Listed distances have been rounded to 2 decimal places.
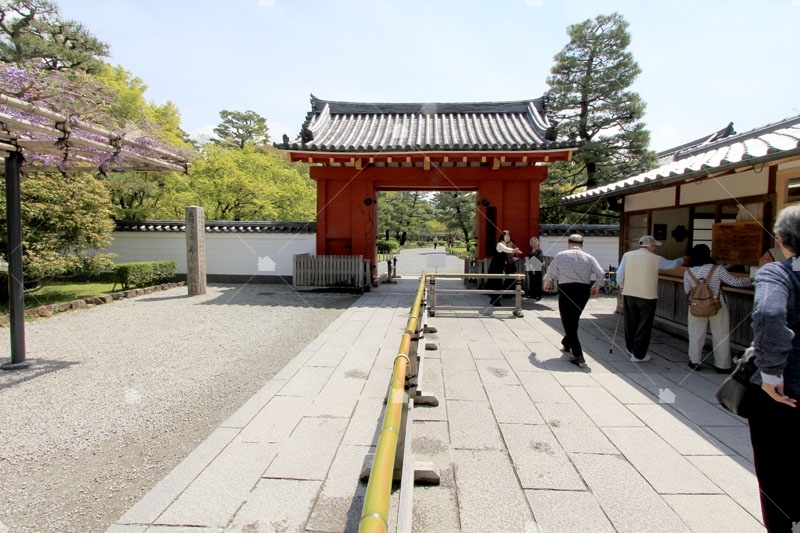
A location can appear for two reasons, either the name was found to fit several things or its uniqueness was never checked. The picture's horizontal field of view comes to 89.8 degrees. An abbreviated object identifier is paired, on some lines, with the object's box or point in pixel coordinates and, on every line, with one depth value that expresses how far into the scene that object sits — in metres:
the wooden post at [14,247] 4.77
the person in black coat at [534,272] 9.69
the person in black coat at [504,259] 8.97
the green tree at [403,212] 38.09
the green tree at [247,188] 15.40
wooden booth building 4.73
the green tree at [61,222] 8.57
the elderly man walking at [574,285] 5.07
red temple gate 10.19
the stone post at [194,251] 11.05
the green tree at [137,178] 13.73
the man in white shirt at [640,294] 5.05
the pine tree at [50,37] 15.11
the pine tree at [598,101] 18.64
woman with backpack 4.77
